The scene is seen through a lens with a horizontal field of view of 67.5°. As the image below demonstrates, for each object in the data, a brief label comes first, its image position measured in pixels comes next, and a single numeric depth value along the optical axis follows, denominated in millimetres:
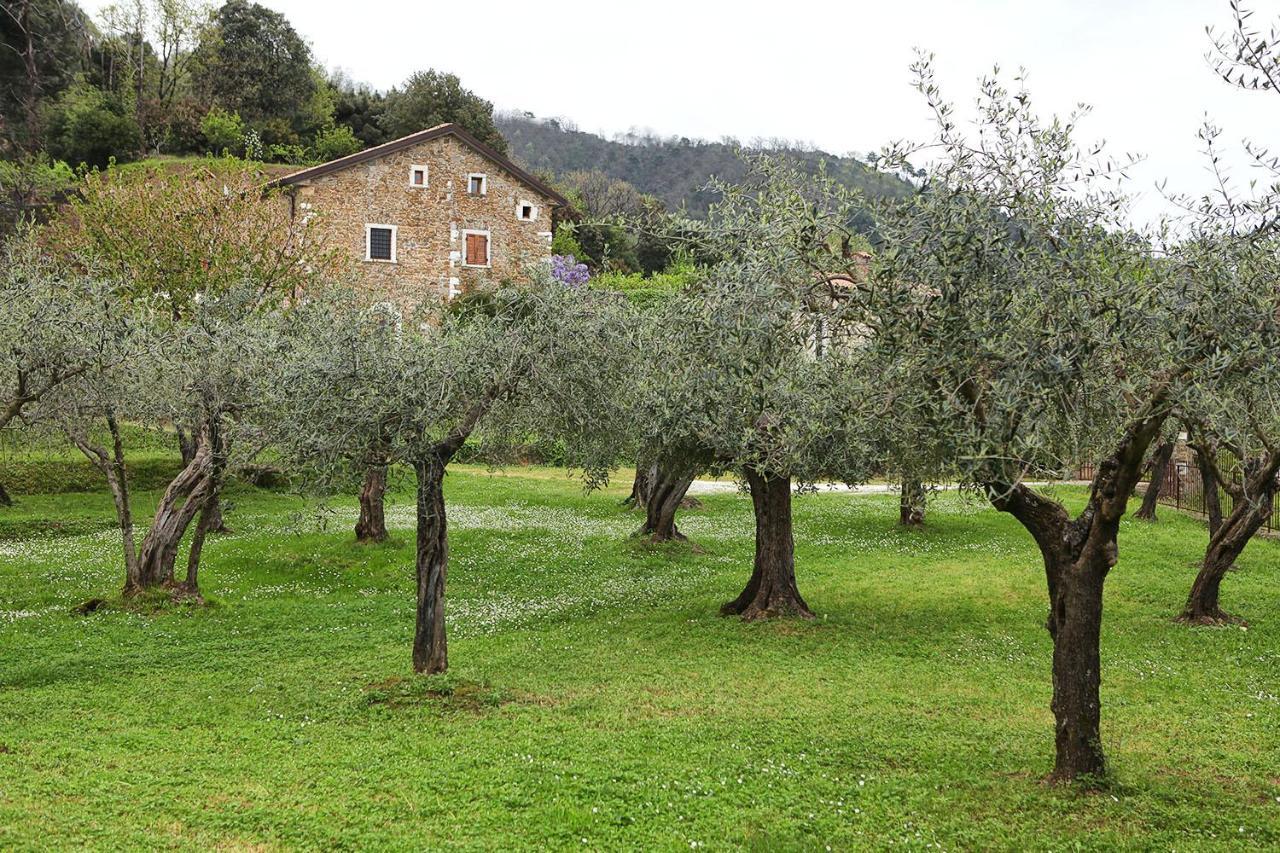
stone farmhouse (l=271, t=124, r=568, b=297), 52438
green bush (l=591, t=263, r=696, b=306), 50831
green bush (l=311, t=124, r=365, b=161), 66875
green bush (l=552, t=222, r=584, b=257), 68938
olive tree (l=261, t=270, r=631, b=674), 12445
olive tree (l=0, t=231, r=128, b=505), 14188
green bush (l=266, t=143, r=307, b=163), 63875
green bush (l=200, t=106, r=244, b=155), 64125
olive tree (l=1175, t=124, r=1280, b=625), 7625
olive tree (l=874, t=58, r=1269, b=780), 7910
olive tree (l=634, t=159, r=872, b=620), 9711
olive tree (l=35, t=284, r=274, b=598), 17391
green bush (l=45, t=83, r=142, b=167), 63156
